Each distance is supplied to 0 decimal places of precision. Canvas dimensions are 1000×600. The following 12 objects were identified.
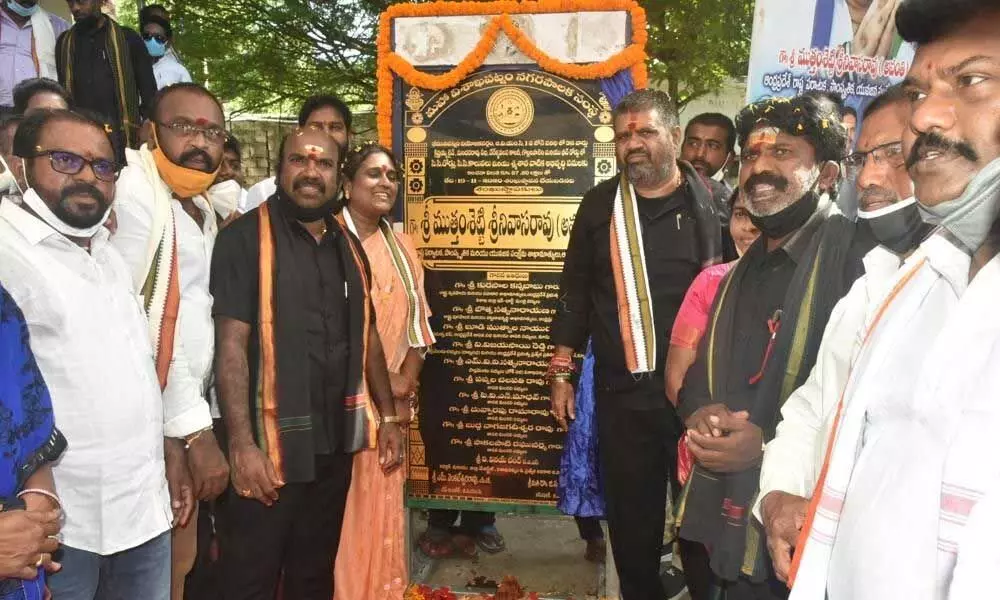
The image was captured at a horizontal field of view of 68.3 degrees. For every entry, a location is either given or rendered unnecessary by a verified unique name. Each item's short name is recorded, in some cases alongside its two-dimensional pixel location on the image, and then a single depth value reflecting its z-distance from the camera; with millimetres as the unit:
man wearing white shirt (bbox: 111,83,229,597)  2572
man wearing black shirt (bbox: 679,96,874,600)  2039
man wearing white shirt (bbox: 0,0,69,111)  5348
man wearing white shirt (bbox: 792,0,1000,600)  1157
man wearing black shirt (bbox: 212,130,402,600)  2723
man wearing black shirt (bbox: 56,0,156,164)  5398
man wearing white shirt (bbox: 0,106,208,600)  2027
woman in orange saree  3514
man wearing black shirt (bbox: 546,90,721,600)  3199
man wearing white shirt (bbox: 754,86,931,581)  1683
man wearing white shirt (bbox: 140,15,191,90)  5969
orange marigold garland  3596
